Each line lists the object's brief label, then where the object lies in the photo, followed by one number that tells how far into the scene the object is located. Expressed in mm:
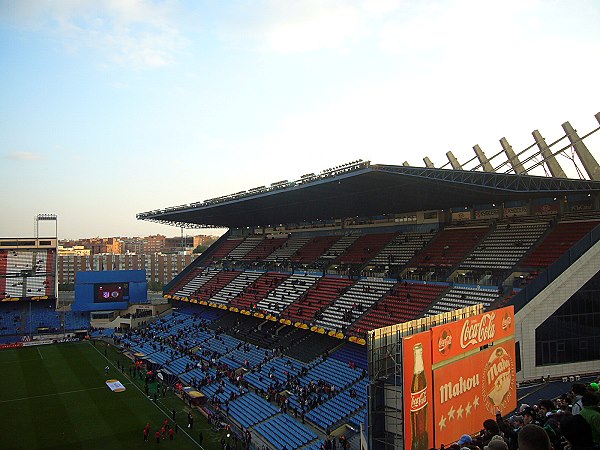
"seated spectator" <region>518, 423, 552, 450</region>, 4070
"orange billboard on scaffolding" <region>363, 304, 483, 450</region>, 15008
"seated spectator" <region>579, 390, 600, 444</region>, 6167
